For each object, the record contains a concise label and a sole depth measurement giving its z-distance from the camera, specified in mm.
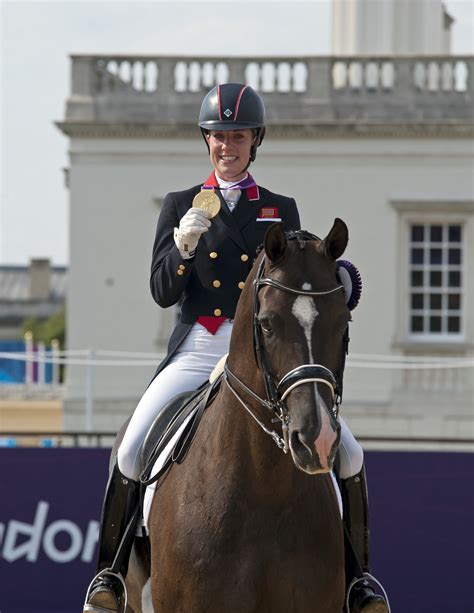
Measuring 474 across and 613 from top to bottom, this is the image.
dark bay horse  9437
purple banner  22391
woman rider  11531
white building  47031
